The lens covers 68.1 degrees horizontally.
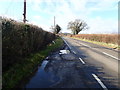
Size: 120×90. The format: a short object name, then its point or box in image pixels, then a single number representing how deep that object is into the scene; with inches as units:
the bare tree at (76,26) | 2155.1
